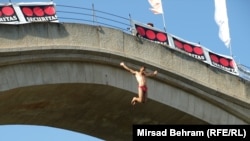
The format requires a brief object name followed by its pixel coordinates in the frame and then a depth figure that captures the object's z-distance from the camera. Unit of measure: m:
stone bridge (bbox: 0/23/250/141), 40.72
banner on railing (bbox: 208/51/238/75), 46.03
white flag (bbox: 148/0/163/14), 46.56
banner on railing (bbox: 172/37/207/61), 45.28
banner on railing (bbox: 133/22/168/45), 43.81
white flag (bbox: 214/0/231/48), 48.02
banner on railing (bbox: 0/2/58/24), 40.16
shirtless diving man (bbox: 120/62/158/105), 40.31
